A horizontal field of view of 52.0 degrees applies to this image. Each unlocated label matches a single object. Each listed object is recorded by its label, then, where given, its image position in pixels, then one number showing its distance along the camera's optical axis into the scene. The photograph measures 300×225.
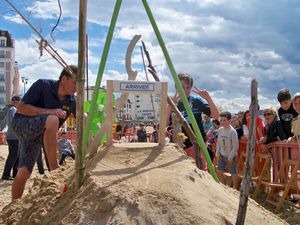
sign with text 2.89
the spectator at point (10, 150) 6.60
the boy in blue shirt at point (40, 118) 3.11
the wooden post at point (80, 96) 2.56
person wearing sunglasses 4.98
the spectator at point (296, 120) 4.06
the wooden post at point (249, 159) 2.09
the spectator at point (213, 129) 7.15
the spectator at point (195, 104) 3.84
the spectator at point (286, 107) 4.85
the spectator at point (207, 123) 6.65
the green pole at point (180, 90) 3.12
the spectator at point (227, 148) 5.41
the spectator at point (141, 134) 13.09
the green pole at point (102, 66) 2.76
